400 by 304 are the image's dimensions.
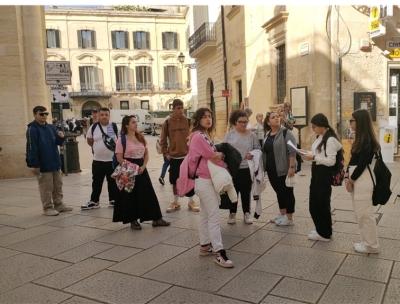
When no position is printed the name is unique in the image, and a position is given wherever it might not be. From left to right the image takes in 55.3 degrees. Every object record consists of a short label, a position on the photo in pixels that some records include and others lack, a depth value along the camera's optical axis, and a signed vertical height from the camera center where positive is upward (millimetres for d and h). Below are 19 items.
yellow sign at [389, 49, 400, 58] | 11086 +1620
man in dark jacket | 6012 -518
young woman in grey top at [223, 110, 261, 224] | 5184 -434
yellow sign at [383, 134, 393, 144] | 10945 -792
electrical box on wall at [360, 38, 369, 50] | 10984 +1931
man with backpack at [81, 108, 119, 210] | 6484 -501
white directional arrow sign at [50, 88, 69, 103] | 10288 +787
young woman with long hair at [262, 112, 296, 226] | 5070 -629
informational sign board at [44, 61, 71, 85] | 9594 +1322
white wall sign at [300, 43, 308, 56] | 11428 +1945
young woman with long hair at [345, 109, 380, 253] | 3959 -701
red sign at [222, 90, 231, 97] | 17747 +1121
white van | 32719 +248
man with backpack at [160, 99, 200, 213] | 6039 -318
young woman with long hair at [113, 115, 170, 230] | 5246 -1022
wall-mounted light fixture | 26977 +4187
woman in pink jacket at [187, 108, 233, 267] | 3959 -752
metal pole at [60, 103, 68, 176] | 10310 -908
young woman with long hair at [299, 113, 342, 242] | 4348 -695
